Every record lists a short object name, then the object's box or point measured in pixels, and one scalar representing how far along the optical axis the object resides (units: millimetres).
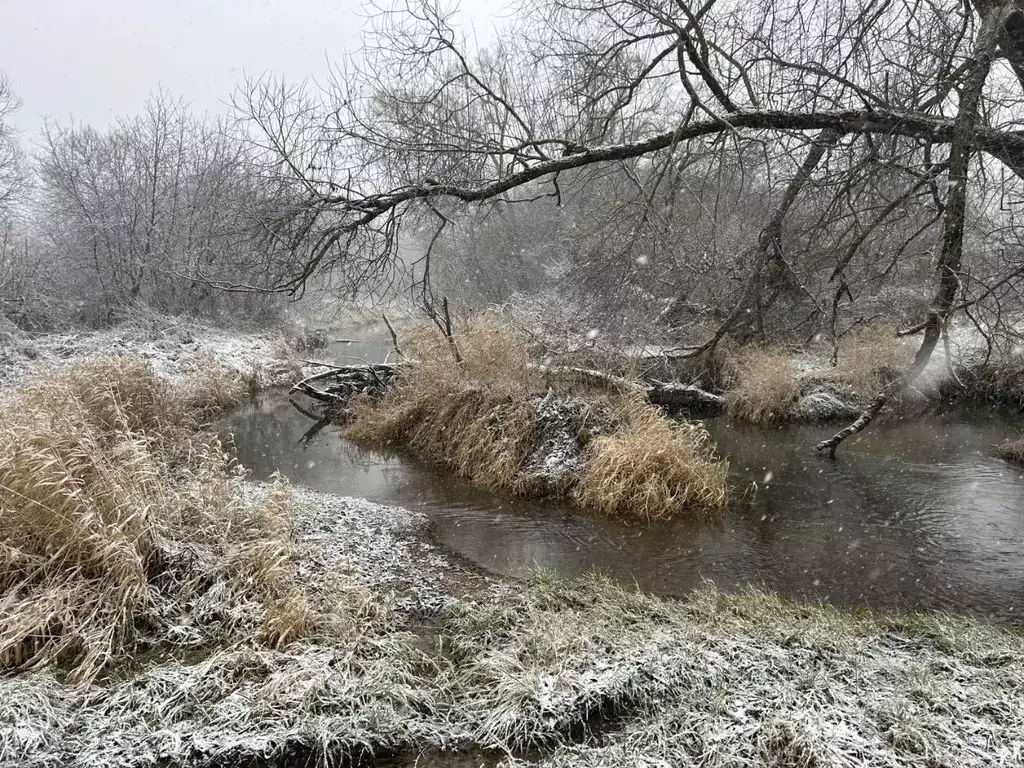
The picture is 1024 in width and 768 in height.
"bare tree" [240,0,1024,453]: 5965
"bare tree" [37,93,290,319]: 19734
